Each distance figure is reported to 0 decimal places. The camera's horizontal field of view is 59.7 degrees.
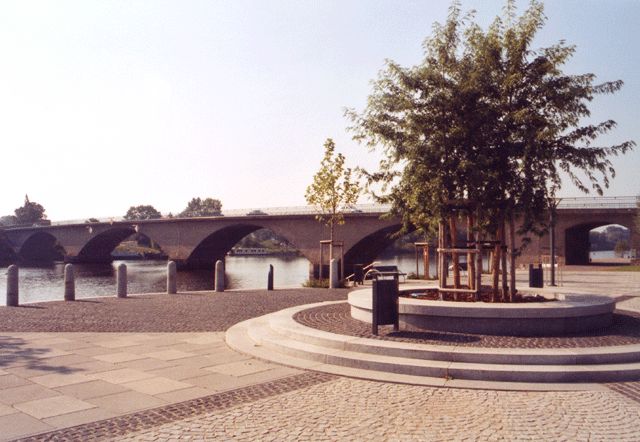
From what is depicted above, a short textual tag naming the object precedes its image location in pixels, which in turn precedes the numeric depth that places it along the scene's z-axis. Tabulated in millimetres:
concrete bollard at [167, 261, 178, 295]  20219
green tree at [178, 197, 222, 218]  152000
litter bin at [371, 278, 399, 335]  9531
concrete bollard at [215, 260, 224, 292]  21203
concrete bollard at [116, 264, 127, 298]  19047
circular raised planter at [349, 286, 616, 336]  9594
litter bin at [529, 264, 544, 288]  16375
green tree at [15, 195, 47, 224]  135250
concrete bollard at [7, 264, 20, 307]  16922
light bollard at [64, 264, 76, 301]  18109
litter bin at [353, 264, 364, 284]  24622
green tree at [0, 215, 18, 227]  160025
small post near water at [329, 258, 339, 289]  22453
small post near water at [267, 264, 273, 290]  21845
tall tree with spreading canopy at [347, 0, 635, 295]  11406
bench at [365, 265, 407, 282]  19581
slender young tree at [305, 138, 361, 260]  25047
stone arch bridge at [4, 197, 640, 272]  41844
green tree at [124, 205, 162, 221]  155688
